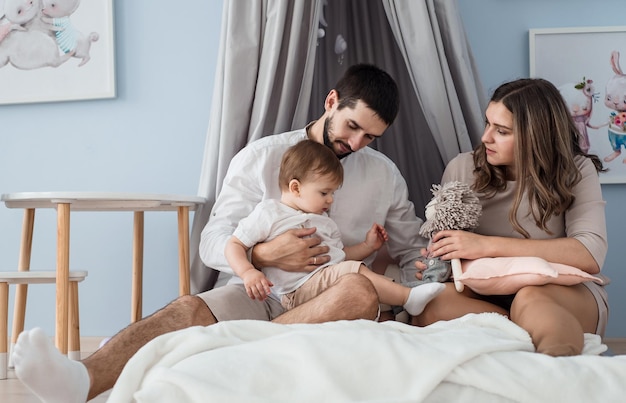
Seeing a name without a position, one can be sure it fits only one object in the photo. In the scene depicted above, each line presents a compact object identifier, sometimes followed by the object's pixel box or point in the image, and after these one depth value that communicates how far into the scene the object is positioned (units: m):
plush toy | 1.96
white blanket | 1.22
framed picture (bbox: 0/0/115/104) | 3.00
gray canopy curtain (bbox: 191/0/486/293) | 2.38
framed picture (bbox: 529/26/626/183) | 2.72
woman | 1.90
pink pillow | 1.78
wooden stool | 2.51
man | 1.72
